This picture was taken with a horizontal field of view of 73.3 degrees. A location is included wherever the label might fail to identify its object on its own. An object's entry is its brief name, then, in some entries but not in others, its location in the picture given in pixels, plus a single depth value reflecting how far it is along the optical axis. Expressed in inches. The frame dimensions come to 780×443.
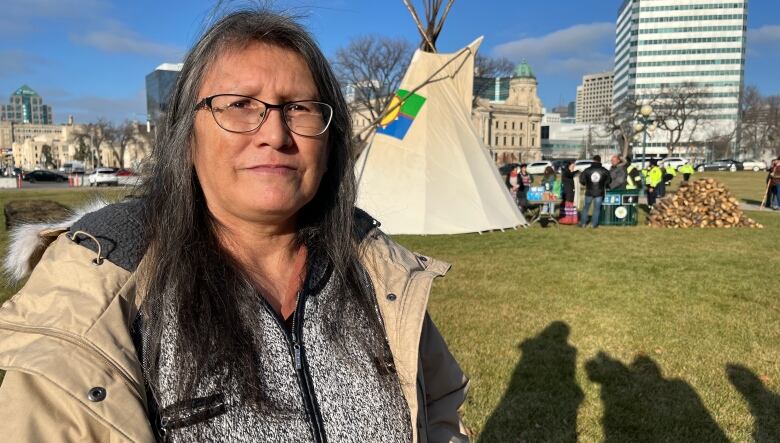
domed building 3750.0
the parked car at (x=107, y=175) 1311.5
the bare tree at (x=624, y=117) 2240.4
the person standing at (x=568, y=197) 525.3
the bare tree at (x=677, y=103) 2252.7
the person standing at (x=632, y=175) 670.5
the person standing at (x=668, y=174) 705.0
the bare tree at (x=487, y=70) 1819.6
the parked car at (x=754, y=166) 1944.8
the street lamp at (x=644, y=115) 735.2
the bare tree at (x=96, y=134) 2854.3
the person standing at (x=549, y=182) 535.8
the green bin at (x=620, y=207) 511.2
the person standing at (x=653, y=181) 627.8
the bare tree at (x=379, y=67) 1589.6
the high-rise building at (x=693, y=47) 4047.7
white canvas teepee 415.2
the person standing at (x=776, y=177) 630.9
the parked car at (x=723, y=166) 1978.3
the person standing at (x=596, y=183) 491.2
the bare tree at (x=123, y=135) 2805.9
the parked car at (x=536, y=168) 1774.1
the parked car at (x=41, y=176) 1630.8
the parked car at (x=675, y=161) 1664.6
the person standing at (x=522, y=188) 610.9
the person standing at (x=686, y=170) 723.9
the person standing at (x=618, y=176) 564.1
